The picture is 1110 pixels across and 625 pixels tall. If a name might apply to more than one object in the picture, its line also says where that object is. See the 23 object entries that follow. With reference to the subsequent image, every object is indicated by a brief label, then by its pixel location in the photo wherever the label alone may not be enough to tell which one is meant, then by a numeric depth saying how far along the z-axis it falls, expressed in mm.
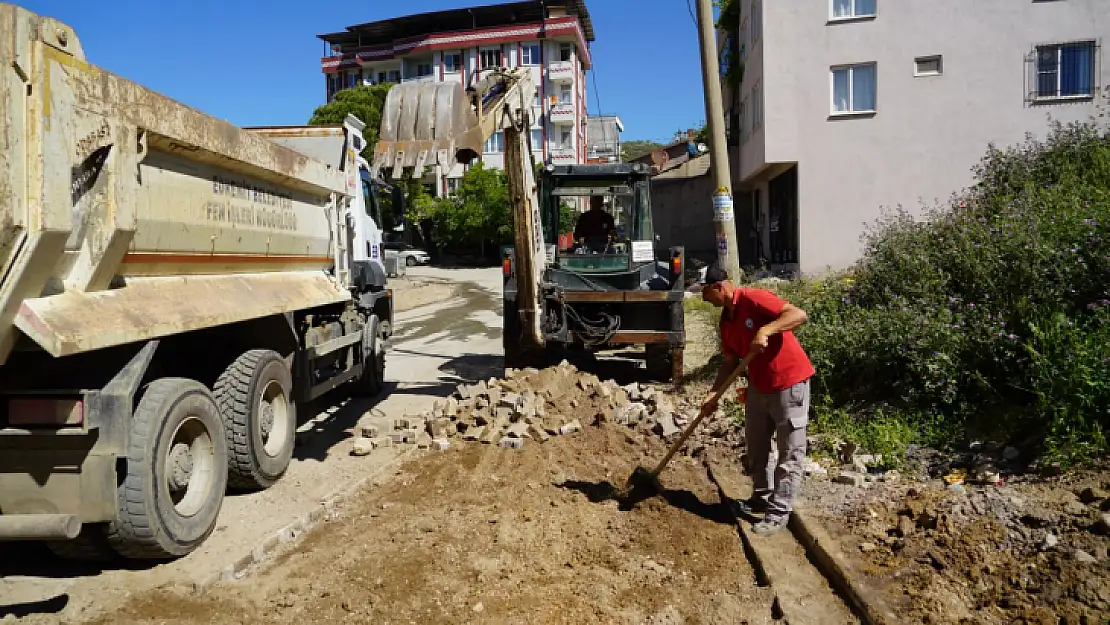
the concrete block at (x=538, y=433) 7055
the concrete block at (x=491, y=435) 7020
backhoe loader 7406
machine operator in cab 10555
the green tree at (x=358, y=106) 45250
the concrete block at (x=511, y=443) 6879
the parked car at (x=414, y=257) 38691
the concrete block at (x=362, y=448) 7098
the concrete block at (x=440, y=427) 7320
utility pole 11844
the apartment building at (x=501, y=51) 50219
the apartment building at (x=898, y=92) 17797
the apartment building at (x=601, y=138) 60125
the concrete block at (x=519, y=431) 7034
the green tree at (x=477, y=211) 38750
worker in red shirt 4750
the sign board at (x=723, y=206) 11797
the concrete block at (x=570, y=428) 7203
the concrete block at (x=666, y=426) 6965
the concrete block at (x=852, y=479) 5234
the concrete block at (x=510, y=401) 7559
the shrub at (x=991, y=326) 4891
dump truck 3566
